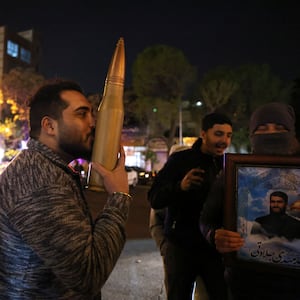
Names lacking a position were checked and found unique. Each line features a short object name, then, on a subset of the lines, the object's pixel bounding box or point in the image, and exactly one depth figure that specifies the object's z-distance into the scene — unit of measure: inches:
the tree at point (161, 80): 1125.7
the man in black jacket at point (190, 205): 98.3
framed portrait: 61.9
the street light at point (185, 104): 1152.8
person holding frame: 65.3
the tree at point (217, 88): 1192.8
